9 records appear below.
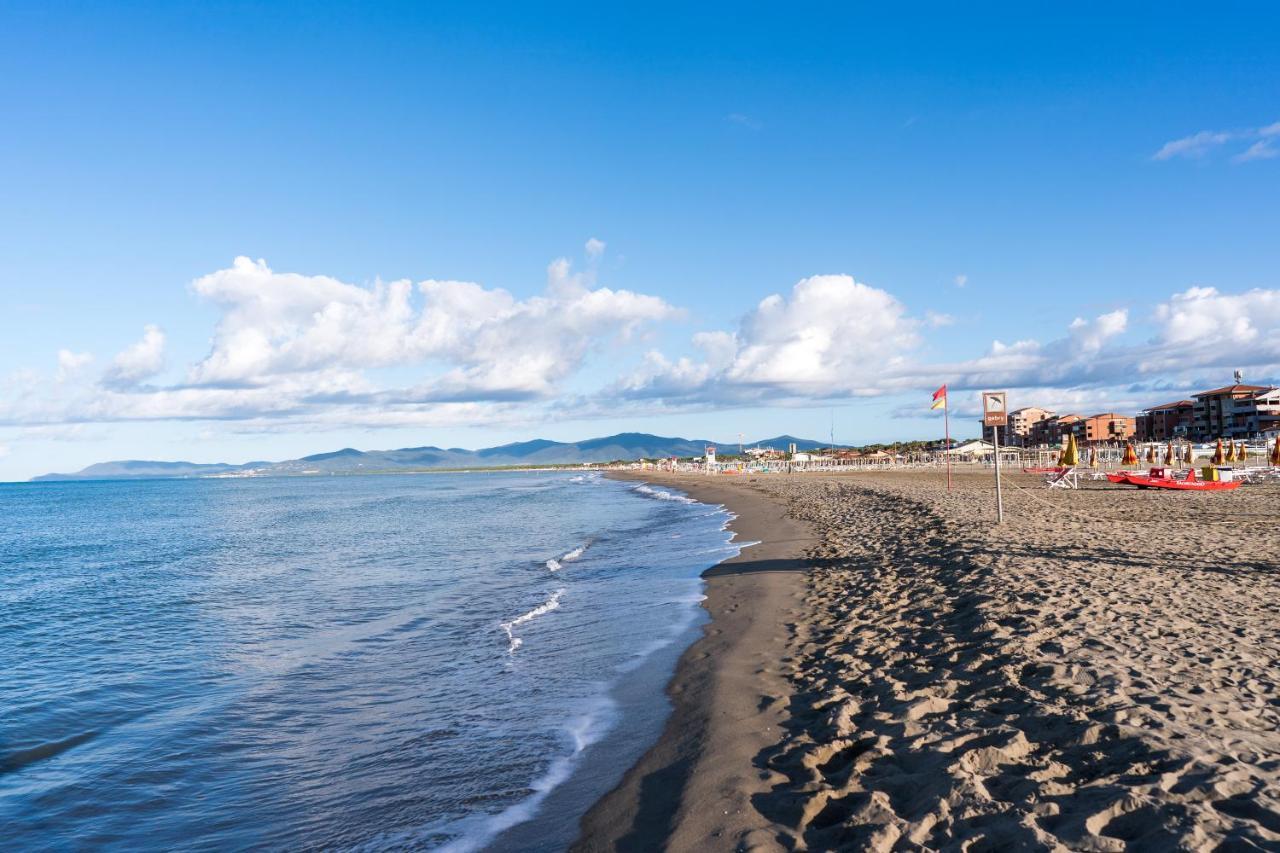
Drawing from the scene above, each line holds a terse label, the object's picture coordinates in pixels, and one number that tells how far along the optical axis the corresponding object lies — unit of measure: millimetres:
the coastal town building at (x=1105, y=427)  134500
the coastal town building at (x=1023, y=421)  162500
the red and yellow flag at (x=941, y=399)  34812
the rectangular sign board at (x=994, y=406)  18797
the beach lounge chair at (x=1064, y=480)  35062
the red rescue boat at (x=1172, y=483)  30259
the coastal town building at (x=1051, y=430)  141500
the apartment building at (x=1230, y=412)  98938
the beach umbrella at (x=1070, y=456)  37219
